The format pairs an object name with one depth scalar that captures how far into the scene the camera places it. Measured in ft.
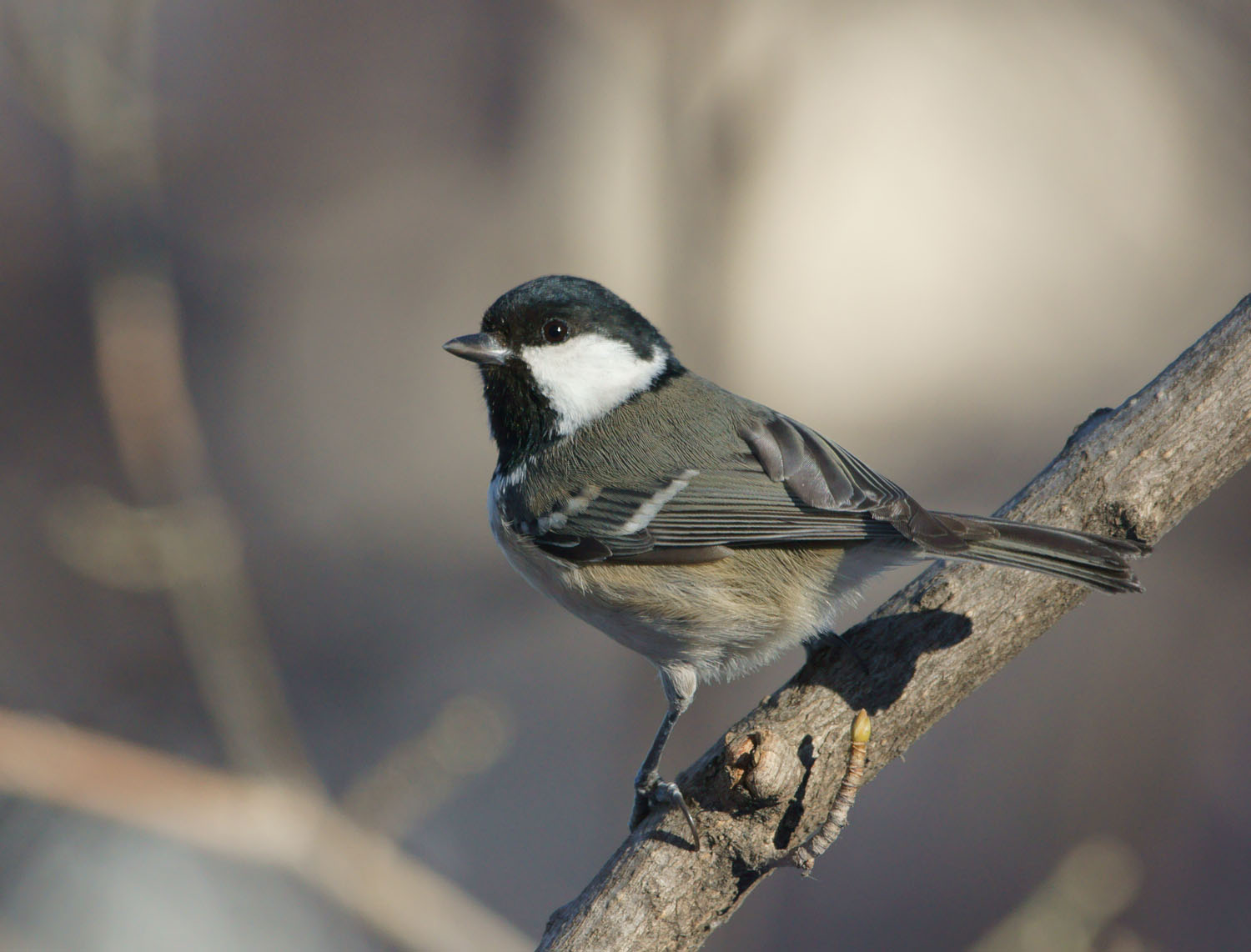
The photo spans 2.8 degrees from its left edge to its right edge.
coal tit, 9.51
